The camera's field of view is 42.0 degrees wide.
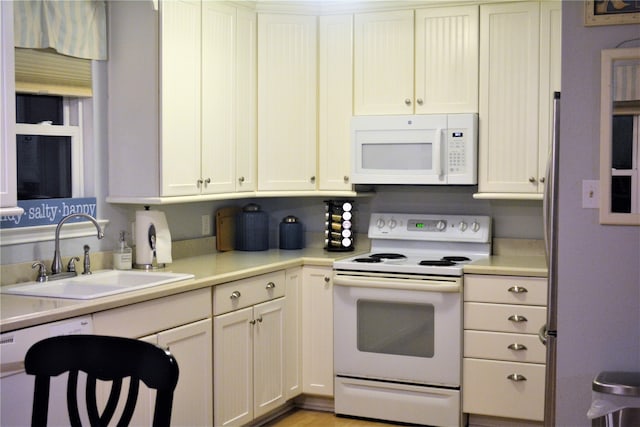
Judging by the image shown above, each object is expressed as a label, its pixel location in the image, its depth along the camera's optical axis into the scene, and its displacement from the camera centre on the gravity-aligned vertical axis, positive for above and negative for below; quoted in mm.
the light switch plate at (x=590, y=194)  2787 -73
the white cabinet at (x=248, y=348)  3826 -858
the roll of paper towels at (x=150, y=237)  3984 -316
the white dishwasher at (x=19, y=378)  2713 -686
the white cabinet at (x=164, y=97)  3865 +353
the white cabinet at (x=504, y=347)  4059 -864
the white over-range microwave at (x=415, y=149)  4414 +122
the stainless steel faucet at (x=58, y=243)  3547 -307
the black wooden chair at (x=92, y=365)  1955 -472
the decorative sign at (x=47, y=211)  3473 -175
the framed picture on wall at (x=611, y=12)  2734 +529
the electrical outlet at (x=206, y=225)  4777 -307
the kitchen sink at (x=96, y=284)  3242 -472
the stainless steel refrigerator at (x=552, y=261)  2906 -325
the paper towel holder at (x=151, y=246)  3988 -359
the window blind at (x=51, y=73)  3531 +431
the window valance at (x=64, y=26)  3496 +636
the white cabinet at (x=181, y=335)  3201 -690
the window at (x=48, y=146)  3621 +112
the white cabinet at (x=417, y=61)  4438 +601
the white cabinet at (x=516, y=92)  4273 +416
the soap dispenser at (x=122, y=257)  3896 -403
